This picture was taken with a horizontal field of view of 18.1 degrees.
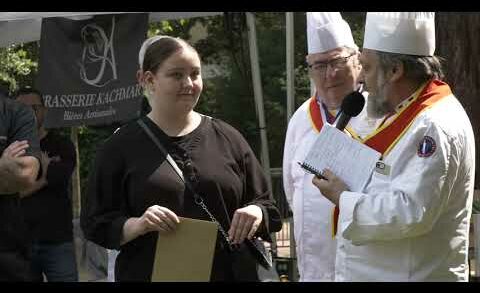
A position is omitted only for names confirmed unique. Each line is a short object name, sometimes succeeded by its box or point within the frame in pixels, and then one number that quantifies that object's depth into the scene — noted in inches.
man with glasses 285.3
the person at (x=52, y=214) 444.1
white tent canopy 487.4
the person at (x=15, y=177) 250.4
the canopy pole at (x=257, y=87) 571.6
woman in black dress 222.4
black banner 512.1
